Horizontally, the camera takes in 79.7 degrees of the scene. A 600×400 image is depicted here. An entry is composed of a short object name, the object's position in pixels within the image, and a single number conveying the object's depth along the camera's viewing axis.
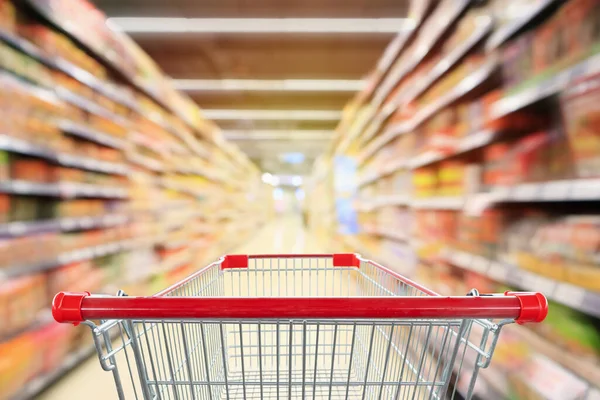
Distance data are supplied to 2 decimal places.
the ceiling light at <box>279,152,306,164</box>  15.59
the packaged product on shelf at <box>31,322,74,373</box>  1.98
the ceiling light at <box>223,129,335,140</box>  10.35
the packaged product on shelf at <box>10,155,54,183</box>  1.94
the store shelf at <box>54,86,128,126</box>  2.26
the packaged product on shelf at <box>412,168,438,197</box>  2.66
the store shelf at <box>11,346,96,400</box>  1.82
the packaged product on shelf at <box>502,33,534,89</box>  1.49
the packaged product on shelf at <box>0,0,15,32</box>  1.77
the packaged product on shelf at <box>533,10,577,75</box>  1.30
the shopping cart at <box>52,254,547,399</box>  0.64
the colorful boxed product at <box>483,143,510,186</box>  1.68
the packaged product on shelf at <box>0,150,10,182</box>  1.80
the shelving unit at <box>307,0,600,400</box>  1.28
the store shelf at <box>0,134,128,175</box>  1.83
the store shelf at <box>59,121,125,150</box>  2.31
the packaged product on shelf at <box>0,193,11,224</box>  1.81
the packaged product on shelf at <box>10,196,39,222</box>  1.95
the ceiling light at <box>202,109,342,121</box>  8.12
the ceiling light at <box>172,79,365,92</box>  6.25
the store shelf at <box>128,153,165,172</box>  3.41
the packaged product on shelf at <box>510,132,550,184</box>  1.43
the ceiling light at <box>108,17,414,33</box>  4.32
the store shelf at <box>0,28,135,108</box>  1.84
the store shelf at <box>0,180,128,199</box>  1.84
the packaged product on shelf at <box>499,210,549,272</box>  1.45
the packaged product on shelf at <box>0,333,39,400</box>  1.69
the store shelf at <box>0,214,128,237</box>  1.84
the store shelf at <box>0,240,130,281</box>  1.83
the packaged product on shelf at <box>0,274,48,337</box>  1.75
